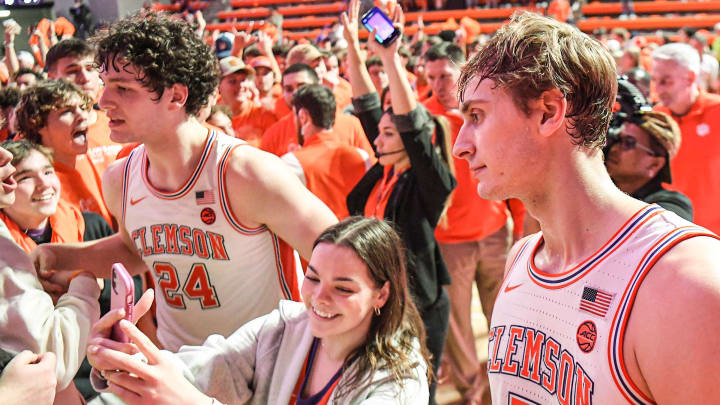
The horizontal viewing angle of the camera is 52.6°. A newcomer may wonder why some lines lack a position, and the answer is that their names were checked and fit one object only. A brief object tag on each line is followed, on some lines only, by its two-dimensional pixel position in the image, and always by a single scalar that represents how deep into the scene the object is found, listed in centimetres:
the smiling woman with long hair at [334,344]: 192
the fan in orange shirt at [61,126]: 352
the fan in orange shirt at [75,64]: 504
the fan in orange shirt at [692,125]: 469
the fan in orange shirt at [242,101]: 622
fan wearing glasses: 281
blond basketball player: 114
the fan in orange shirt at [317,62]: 707
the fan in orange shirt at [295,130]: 504
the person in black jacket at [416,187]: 348
